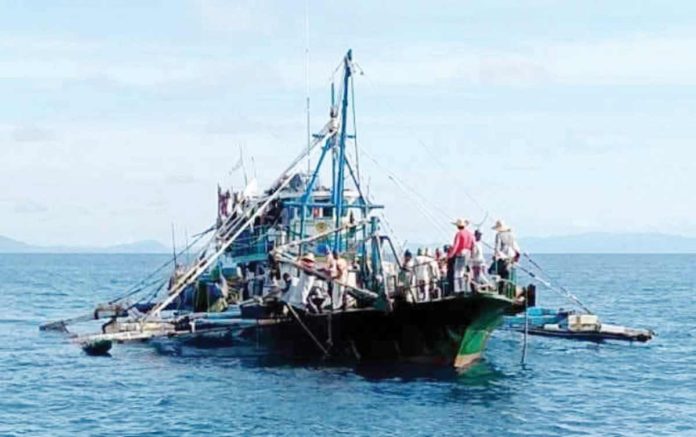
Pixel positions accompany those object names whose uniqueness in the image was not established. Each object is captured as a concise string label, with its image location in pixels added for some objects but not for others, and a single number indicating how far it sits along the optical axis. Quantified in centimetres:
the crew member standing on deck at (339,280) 4075
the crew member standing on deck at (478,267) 3759
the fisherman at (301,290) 4225
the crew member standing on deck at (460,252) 3700
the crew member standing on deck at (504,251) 4053
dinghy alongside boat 4975
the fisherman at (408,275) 3934
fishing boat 3938
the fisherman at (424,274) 3950
